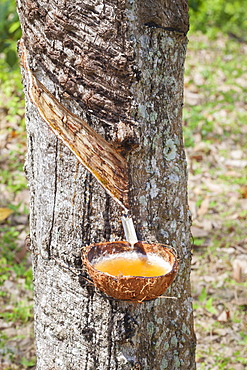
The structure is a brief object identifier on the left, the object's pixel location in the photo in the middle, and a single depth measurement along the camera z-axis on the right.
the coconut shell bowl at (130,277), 2.51
